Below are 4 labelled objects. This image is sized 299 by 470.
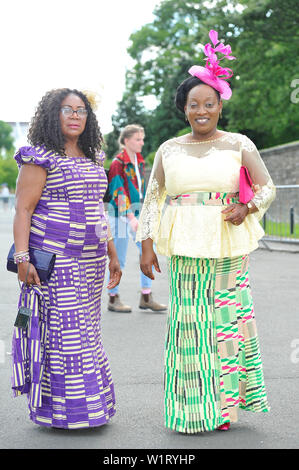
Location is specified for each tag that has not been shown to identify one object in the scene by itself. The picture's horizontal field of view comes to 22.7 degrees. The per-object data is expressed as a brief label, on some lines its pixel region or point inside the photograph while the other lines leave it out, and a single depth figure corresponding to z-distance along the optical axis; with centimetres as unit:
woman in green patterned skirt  396
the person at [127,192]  779
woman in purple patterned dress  399
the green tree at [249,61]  2564
